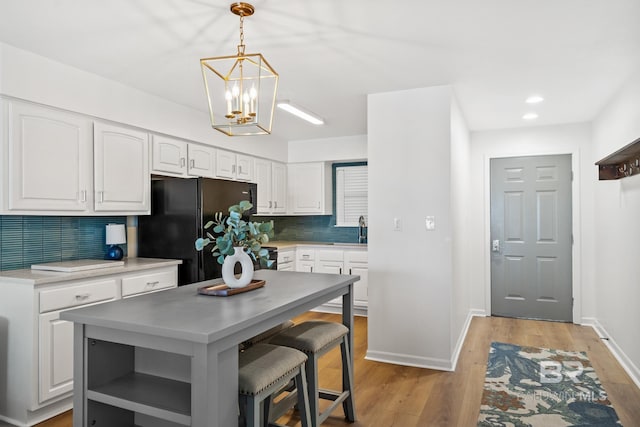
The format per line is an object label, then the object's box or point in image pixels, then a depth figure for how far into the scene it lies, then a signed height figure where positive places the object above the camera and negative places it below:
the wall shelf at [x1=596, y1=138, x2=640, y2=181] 3.13 +0.43
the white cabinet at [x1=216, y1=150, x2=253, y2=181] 4.72 +0.57
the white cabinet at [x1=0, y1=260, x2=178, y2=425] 2.64 -0.83
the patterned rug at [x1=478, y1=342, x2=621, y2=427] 2.66 -1.28
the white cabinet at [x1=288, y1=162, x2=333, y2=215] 5.98 +0.38
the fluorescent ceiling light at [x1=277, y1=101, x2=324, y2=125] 3.74 +0.98
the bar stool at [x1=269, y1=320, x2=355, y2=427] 2.29 -0.76
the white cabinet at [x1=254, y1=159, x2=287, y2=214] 5.49 +0.39
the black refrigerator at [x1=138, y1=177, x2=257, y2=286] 3.73 -0.06
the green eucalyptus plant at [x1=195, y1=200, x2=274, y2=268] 2.13 -0.11
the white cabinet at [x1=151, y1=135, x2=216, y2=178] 3.90 +0.56
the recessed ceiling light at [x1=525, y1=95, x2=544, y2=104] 3.92 +1.07
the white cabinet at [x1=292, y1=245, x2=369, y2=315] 5.41 -0.64
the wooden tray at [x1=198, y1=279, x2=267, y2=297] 2.12 -0.38
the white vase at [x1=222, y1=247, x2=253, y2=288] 2.17 -0.28
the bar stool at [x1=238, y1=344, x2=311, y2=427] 1.76 -0.71
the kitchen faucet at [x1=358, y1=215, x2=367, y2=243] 5.98 -0.23
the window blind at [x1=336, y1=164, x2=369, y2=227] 6.13 +0.30
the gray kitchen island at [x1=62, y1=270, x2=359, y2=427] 1.53 -0.55
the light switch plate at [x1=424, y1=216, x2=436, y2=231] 3.55 -0.07
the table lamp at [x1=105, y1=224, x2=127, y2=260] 3.51 -0.20
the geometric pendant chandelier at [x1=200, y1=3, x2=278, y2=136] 2.08 +1.08
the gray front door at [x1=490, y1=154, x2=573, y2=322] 5.04 -0.29
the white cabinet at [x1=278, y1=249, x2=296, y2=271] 5.40 -0.58
